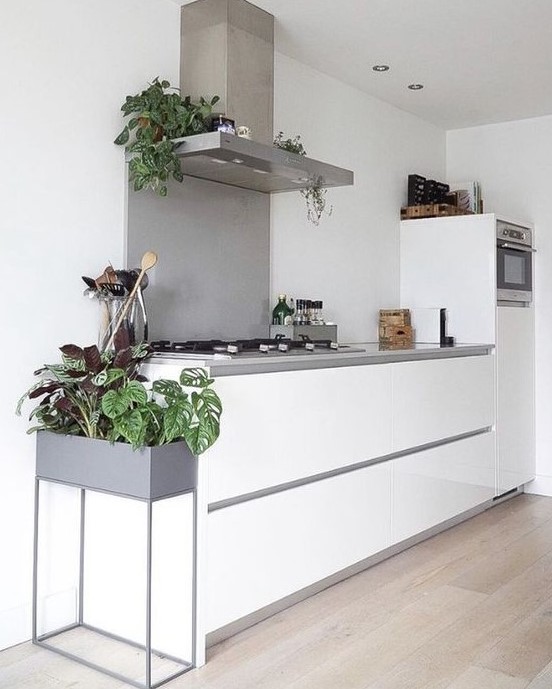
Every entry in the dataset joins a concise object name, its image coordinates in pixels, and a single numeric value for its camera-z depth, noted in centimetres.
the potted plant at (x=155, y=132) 277
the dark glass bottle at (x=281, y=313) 363
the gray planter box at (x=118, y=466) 230
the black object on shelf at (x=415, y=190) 476
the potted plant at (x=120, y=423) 231
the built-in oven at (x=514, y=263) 449
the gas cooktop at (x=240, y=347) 268
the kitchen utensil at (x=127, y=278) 279
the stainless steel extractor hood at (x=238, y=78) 308
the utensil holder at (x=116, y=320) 273
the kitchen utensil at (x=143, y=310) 281
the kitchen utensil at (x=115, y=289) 274
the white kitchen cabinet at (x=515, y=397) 453
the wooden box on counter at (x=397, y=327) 445
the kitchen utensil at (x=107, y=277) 273
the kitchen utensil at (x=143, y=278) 282
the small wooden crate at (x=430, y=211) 466
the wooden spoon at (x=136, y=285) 266
